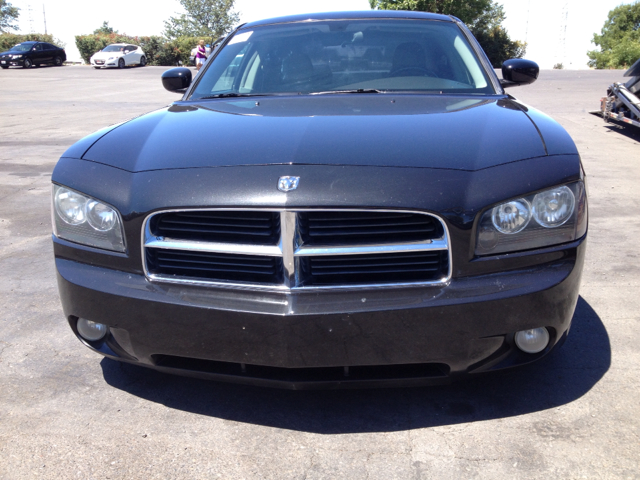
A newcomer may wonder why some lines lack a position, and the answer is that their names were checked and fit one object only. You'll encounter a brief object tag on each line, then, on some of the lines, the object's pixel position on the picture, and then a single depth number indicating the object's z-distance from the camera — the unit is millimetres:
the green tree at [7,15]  91125
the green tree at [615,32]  70675
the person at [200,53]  21312
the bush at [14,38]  50656
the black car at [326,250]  2070
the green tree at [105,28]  99100
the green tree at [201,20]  77938
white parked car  36094
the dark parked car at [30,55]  35812
